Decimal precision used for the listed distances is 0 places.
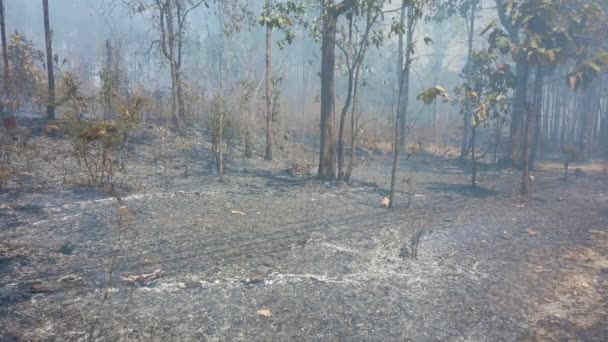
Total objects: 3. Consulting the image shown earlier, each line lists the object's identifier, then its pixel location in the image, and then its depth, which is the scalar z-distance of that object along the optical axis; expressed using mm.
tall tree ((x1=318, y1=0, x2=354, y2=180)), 10078
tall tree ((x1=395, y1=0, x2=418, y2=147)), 7465
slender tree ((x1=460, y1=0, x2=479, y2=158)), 15641
